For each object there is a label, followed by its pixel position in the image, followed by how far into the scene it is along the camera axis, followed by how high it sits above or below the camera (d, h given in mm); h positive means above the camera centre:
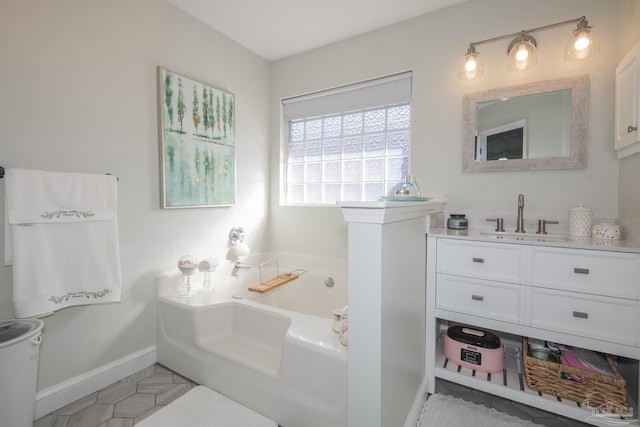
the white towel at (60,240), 1429 -182
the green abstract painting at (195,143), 2109 +483
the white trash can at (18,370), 1245 -716
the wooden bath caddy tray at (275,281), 2467 -688
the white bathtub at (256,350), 1338 -830
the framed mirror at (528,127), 1803 +508
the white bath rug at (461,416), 1543 -1136
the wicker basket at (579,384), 1413 -904
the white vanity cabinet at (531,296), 1352 -472
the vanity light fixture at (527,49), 1627 +926
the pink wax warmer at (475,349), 1729 -867
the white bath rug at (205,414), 1511 -1108
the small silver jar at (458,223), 1991 -124
